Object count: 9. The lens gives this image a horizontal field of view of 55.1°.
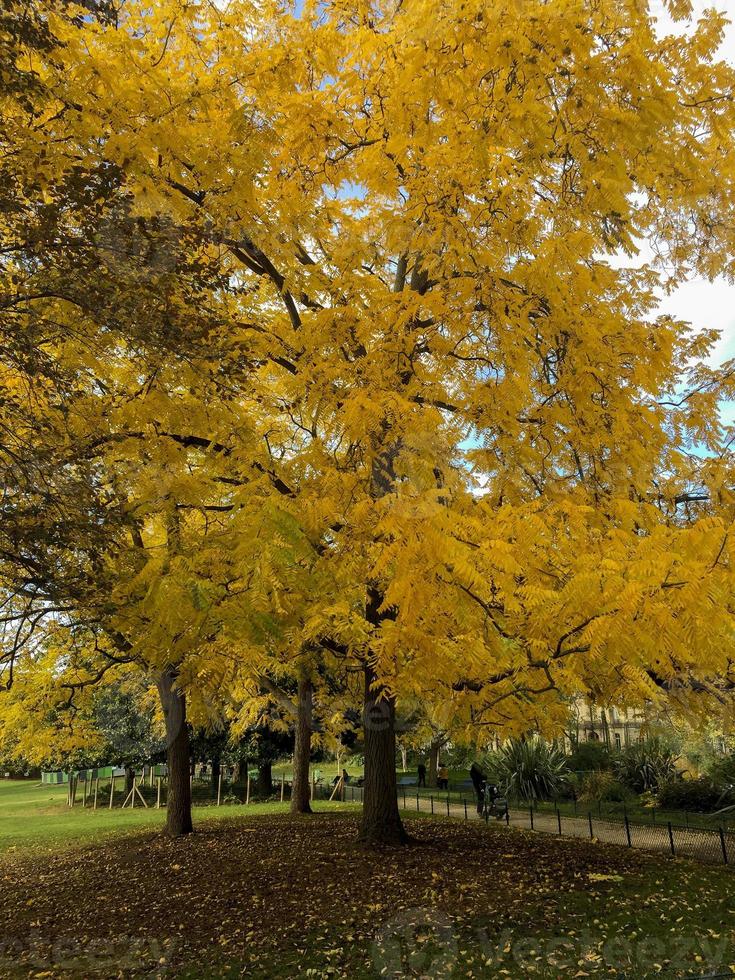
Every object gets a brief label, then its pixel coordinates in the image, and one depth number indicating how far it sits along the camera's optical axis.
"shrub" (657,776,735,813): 17.47
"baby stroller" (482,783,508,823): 17.38
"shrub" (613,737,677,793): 20.06
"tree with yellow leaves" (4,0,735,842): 5.29
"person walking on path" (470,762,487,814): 19.25
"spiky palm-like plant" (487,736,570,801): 21.27
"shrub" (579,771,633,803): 19.91
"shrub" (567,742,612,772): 24.98
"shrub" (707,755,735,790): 17.47
